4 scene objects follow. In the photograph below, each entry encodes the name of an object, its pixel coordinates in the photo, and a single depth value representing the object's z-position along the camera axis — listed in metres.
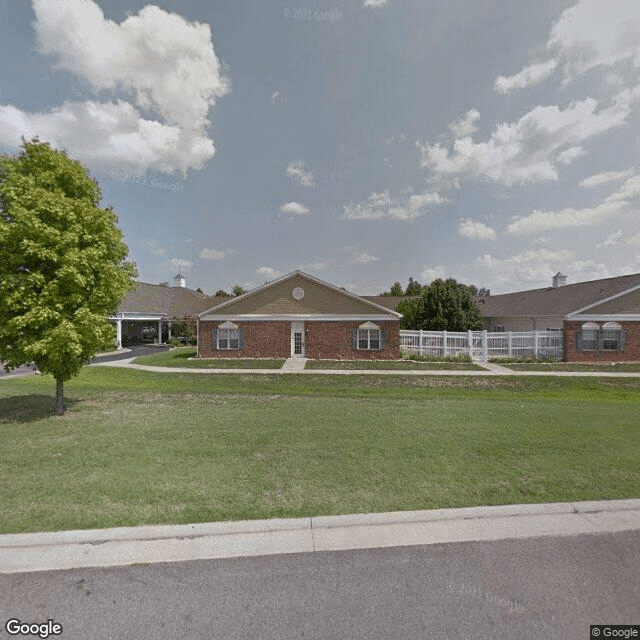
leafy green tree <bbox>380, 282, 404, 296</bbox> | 56.39
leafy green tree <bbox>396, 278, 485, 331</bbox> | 24.81
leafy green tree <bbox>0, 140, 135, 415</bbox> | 6.87
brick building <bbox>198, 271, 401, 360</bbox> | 20.69
